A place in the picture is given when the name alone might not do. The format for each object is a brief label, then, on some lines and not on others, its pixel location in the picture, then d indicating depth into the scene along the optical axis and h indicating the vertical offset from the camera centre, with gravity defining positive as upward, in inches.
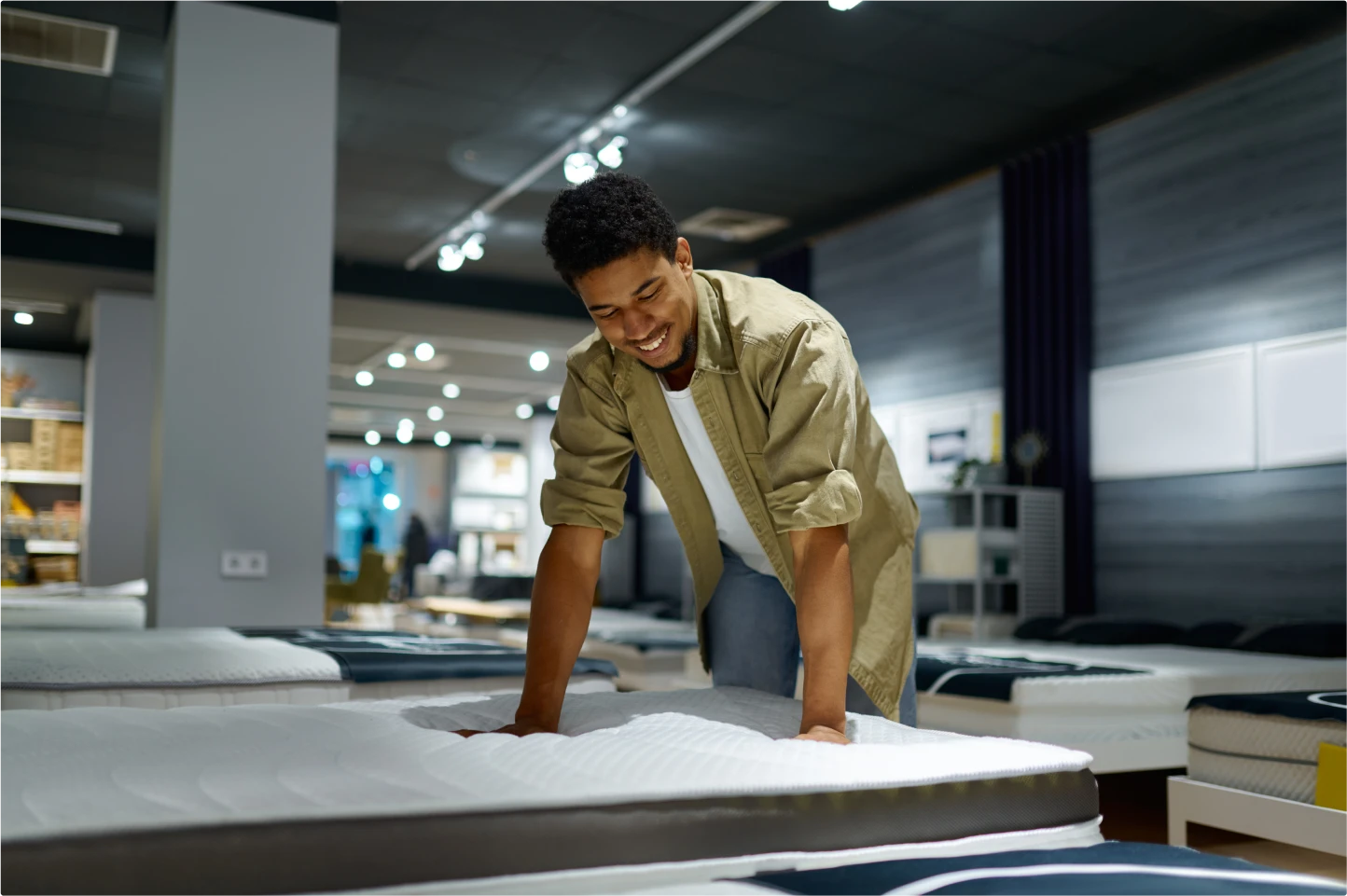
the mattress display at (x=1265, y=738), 101.1 -19.1
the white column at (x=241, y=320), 161.6 +28.6
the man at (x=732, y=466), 58.7 +3.4
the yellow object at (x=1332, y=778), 91.9 -19.8
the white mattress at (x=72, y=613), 165.2 -16.0
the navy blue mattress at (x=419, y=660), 106.5 -13.7
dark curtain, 236.5 +43.9
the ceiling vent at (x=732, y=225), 304.2 +81.6
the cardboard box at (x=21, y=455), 361.4 +18.3
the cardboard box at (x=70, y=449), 368.2 +20.6
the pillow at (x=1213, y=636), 184.5 -17.1
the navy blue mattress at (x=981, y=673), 134.3 -18.0
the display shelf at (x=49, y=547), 360.8 -10.7
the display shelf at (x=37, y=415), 365.7 +31.6
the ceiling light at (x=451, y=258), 291.9 +66.8
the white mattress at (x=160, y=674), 90.5 -13.2
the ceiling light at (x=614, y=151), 222.8 +72.2
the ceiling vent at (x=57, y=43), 193.5 +82.4
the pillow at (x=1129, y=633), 195.8 -17.8
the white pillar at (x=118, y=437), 341.1 +23.2
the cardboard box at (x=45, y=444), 364.5 +22.1
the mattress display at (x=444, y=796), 39.6 -10.7
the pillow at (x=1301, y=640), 168.4 -16.3
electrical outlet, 162.1 -6.9
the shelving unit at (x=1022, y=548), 234.5 -4.3
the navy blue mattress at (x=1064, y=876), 40.7 -13.1
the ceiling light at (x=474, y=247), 295.4 +70.4
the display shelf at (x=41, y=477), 361.7 +11.4
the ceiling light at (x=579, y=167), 220.1 +68.7
